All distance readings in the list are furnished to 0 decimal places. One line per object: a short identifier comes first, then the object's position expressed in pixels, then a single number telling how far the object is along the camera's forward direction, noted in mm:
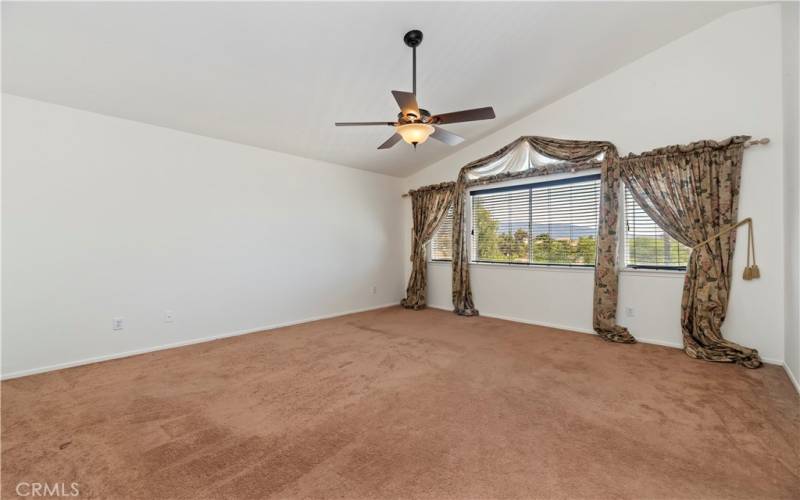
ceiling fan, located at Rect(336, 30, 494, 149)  2422
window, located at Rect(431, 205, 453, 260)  5762
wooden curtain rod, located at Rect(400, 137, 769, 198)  2947
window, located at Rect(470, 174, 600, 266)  4172
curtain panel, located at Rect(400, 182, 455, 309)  5625
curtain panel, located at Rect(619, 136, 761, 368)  3084
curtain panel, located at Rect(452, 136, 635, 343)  3764
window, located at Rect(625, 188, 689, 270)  3531
